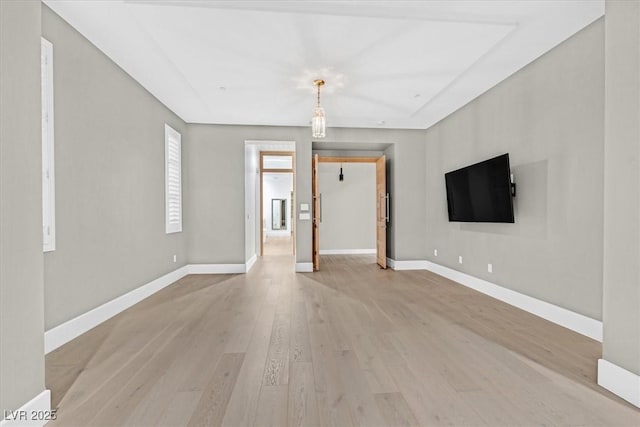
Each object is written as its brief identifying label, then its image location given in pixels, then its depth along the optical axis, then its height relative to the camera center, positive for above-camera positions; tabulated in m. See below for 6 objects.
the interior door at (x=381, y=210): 6.27 +0.01
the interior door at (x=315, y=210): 5.96 +0.01
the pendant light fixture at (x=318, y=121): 3.81 +1.13
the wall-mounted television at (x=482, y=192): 3.57 +0.25
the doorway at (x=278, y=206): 14.24 +0.23
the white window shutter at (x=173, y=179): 4.80 +0.54
